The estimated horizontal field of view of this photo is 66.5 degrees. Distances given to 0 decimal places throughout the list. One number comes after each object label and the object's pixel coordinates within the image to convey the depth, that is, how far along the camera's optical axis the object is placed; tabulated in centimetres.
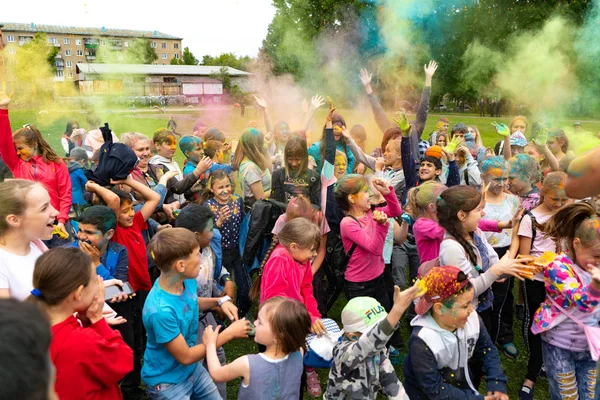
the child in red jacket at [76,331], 215
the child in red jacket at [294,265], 334
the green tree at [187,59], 3541
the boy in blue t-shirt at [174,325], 273
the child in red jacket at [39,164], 474
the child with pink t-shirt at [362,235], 414
